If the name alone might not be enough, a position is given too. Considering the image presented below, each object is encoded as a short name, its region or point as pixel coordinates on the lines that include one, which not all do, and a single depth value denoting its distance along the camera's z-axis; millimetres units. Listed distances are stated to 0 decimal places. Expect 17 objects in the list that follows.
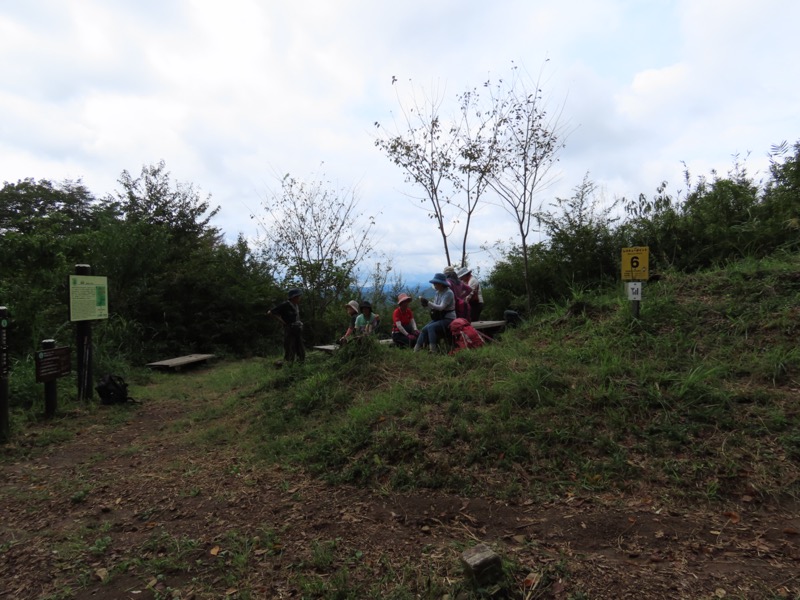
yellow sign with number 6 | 5188
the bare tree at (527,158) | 9305
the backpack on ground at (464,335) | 6355
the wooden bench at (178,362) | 9758
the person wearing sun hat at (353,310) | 8375
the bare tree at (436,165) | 9922
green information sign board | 6645
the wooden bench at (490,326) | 8227
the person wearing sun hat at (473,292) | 8030
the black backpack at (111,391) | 6812
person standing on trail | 8344
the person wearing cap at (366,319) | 7883
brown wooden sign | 5902
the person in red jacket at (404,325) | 7570
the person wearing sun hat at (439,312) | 6699
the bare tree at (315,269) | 13438
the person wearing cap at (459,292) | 7340
